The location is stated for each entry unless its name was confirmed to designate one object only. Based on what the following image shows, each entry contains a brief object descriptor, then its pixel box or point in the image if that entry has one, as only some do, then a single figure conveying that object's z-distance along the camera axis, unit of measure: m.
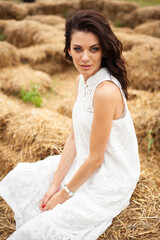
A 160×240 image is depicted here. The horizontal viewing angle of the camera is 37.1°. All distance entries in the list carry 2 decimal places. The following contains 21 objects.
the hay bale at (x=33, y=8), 11.47
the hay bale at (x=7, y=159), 2.83
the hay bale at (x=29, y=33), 7.83
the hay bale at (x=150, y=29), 8.28
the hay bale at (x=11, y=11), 10.47
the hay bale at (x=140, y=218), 1.90
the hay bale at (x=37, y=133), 2.89
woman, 1.49
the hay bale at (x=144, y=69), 5.20
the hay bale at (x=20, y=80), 5.14
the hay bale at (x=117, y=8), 11.36
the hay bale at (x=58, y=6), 11.57
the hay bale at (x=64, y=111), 4.27
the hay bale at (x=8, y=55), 5.88
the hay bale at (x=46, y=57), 6.54
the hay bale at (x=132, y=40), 6.89
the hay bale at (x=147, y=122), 3.65
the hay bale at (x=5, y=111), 3.53
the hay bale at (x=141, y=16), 10.34
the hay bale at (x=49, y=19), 9.69
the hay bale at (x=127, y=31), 8.82
